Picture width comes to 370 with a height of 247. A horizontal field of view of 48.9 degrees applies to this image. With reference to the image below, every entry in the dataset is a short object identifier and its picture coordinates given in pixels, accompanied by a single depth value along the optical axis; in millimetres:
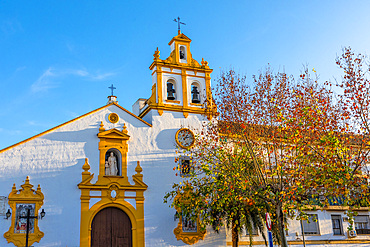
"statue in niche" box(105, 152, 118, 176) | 21781
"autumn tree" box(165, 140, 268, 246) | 18797
